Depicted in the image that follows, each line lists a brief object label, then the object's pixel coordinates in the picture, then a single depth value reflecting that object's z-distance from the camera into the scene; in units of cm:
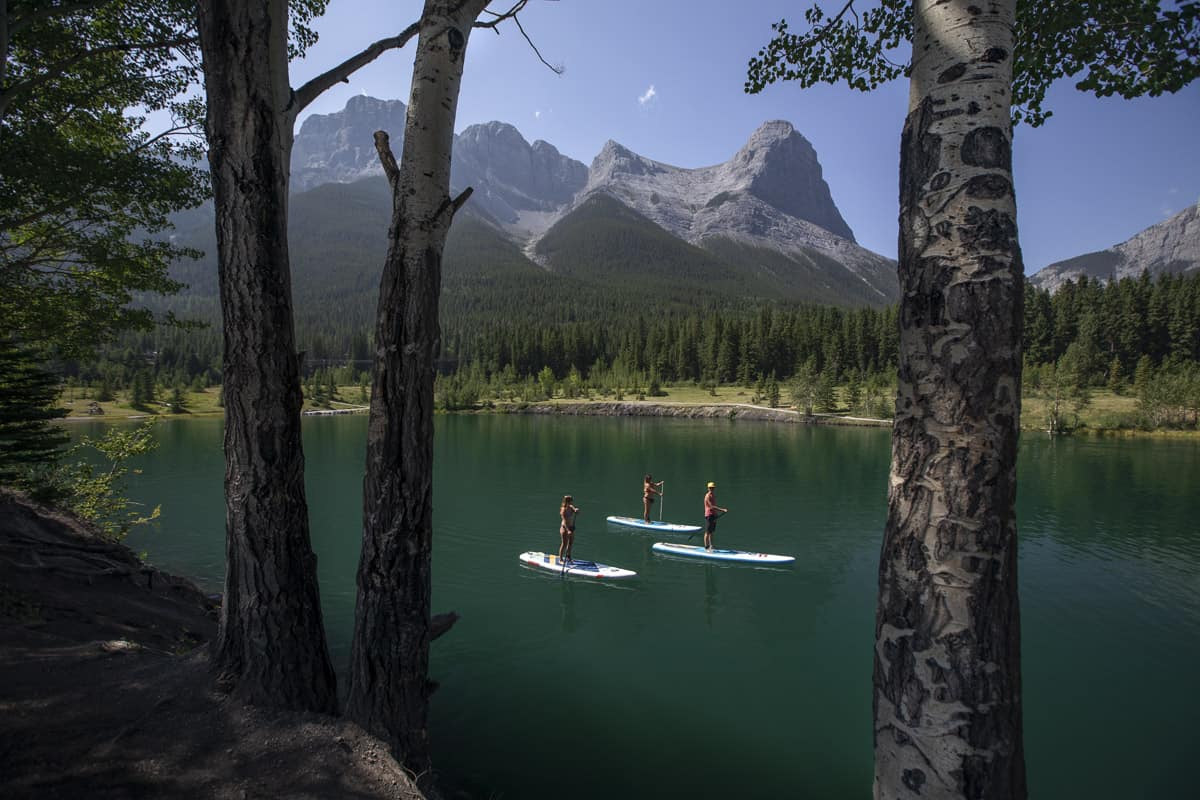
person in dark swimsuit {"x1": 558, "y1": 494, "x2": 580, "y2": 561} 1745
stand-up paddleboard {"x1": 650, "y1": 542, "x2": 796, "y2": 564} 1870
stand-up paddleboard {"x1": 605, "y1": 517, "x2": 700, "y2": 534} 2214
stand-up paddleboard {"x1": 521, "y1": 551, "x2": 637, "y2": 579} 1731
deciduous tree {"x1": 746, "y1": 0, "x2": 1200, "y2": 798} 185
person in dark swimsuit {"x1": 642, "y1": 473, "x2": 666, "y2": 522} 2281
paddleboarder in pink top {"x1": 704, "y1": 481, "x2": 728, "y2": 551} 1898
